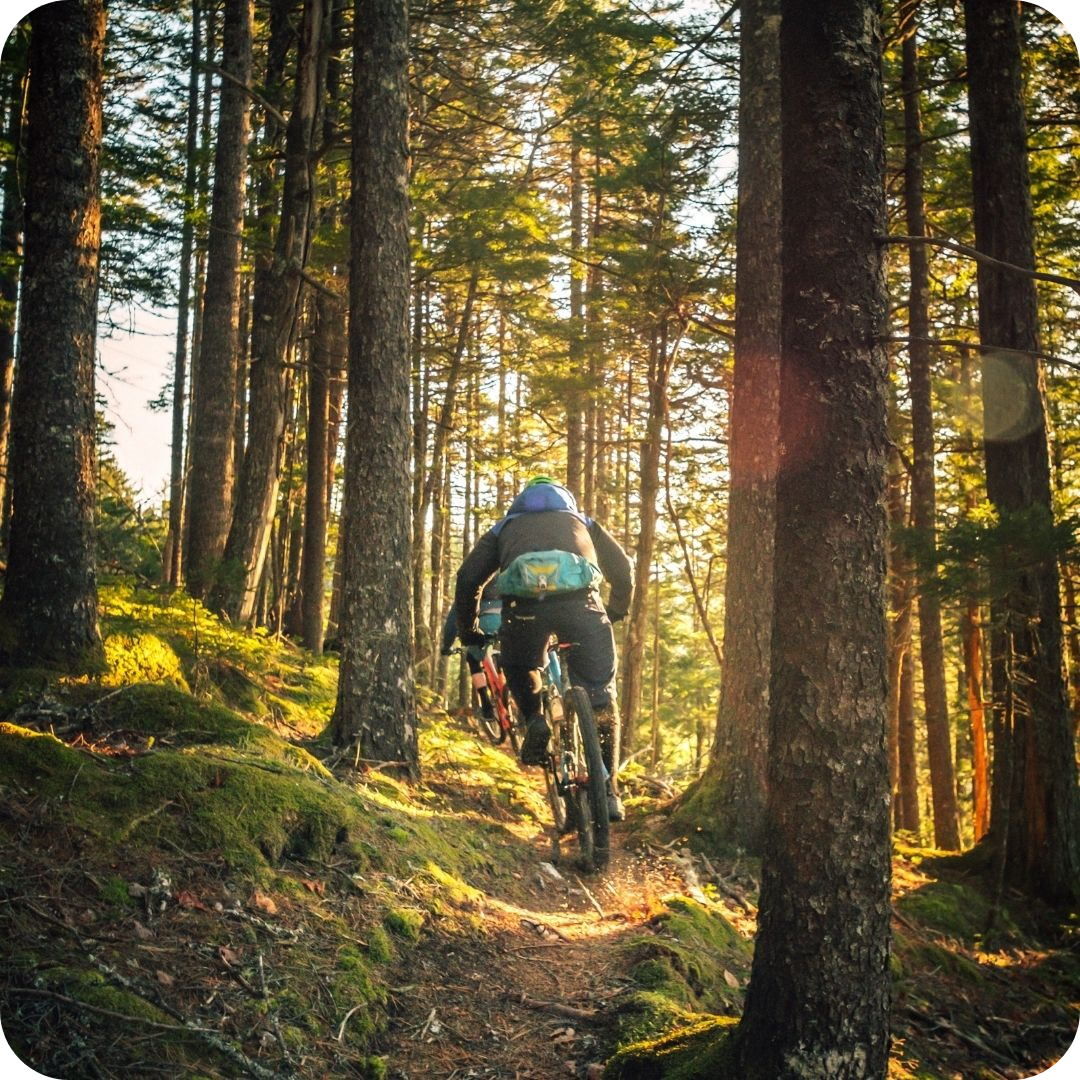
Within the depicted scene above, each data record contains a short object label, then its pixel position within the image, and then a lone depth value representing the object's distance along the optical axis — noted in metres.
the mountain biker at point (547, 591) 6.11
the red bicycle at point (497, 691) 8.45
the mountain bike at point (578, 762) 6.26
